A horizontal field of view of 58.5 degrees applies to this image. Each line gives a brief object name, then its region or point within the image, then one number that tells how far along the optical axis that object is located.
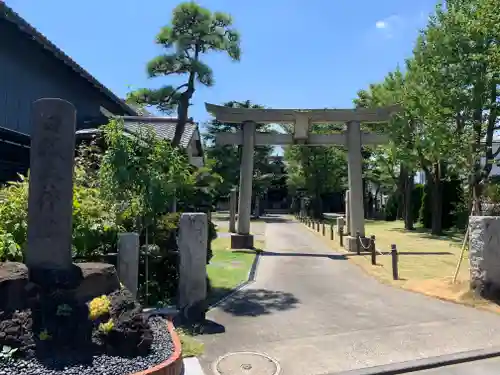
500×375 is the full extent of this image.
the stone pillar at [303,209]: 45.66
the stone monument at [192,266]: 7.72
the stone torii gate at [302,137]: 19.16
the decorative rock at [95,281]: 5.50
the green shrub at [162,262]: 9.01
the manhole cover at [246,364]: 5.64
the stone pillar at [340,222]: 24.08
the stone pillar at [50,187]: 5.54
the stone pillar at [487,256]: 9.31
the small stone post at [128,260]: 7.62
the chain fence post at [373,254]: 14.77
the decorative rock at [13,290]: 5.13
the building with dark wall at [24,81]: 12.04
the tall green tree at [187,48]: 12.34
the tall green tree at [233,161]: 42.87
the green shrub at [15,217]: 7.41
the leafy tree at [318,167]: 42.09
